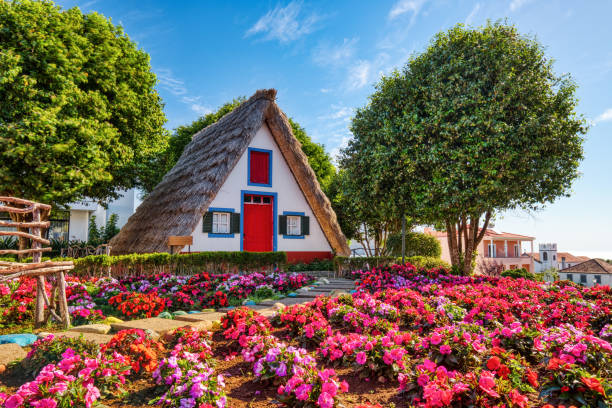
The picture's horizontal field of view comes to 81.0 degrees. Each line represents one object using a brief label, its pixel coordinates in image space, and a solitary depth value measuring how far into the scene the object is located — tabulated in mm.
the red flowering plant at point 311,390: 2377
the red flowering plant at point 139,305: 5625
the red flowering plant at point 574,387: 2326
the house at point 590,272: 40756
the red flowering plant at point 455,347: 3209
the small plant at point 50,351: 3273
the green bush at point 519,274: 13133
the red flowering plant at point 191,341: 3374
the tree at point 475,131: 10867
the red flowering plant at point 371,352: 3098
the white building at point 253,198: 13758
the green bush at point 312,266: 13812
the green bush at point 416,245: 18500
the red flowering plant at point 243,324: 4008
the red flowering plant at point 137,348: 3178
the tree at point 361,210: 13383
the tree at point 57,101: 11180
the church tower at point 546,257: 48759
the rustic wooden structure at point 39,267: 4379
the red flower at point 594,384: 2277
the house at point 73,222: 23016
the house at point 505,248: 38750
